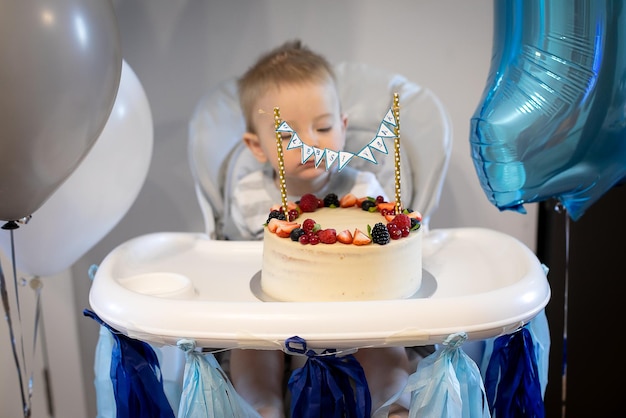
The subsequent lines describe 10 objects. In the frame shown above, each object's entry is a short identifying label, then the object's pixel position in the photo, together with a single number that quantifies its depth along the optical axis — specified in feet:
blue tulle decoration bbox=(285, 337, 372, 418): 3.35
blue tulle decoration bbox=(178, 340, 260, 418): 3.23
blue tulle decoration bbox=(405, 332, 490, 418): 3.15
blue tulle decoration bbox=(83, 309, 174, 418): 3.55
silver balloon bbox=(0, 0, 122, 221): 2.97
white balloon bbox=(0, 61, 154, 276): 4.18
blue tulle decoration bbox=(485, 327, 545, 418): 3.56
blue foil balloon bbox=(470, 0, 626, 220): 3.49
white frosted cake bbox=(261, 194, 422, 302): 3.37
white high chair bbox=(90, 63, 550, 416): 3.09
